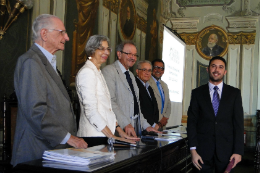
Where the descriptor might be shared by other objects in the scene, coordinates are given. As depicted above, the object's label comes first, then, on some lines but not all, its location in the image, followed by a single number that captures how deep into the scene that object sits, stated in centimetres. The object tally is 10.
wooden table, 181
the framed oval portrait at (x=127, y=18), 720
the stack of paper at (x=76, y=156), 188
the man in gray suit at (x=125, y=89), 363
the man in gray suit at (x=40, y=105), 227
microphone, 258
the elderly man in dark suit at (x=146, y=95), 490
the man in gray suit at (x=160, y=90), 621
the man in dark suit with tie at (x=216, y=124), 319
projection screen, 815
